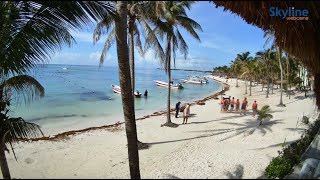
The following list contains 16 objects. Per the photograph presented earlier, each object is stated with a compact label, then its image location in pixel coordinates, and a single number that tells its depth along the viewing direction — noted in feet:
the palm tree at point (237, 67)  138.48
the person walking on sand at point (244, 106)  49.02
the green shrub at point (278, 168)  15.03
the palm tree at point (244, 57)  142.36
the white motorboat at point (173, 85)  140.36
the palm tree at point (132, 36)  24.88
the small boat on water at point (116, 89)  111.29
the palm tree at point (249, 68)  98.04
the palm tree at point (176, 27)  34.65
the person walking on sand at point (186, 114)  43.82
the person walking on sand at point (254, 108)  45.78
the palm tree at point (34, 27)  10.02
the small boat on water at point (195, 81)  190.42
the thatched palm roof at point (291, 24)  12.99
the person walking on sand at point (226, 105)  54.16
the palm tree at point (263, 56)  92.55
